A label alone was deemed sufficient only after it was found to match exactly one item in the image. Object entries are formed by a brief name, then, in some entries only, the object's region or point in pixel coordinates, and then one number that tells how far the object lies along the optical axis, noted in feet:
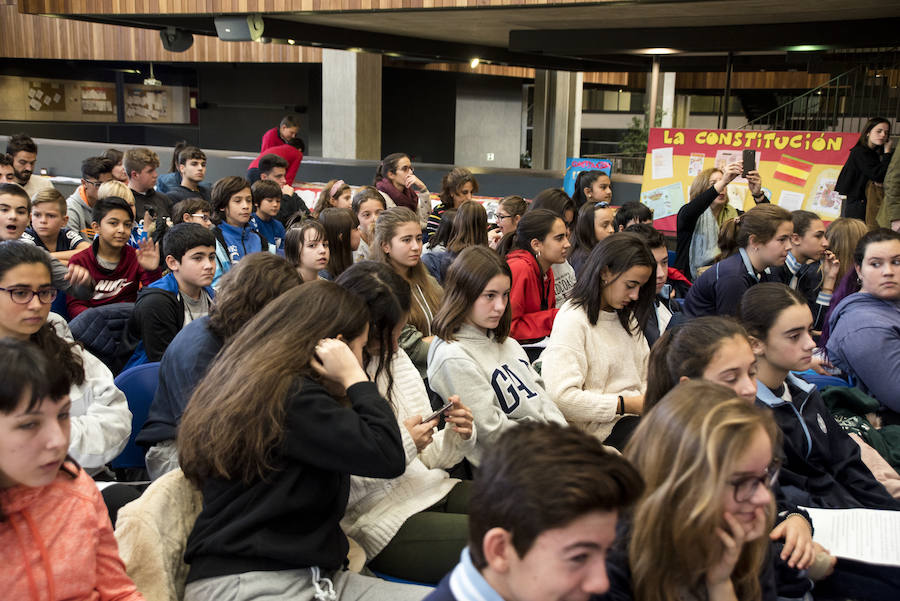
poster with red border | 24.23
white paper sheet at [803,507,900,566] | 7.09
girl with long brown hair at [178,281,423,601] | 5.73
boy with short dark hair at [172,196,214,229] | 15.83
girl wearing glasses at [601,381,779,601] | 4.83
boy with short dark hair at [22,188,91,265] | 15.17
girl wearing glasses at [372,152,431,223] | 21.85
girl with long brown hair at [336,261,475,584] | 7.25
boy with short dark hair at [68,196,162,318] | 13.38
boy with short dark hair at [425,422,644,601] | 3.99
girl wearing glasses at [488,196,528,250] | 18.12
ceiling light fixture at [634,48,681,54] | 28.89
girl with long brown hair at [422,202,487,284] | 15.49
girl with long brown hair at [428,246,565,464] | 9.05
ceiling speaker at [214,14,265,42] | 25.54
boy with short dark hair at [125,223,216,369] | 10.57
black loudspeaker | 29.94
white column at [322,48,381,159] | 36.99
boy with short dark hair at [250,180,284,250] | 19.10
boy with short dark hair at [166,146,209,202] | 21.30
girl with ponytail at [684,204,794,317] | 13.38
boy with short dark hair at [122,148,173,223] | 19.44
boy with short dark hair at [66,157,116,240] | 19.11
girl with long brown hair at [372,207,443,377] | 12.94
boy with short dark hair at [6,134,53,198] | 20.79
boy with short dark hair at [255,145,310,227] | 22.79
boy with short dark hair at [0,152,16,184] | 19.10
